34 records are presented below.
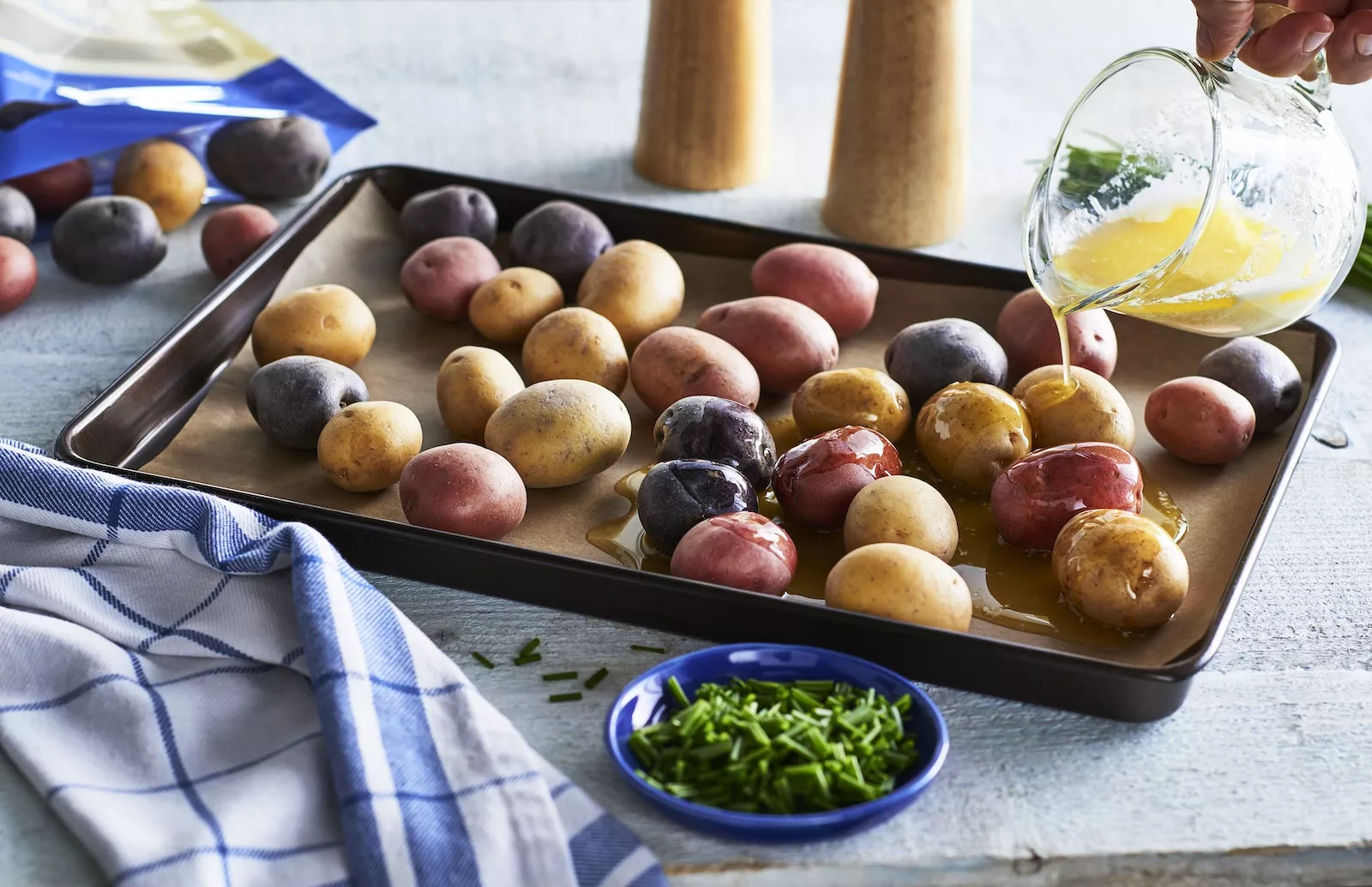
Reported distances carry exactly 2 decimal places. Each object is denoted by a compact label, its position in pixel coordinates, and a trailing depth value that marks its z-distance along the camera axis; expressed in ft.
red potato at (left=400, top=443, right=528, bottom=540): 3.03
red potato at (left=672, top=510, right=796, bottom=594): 2.83
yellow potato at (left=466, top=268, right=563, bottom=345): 3.92
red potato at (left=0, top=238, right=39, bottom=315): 4.09
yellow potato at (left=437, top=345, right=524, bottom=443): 3.49
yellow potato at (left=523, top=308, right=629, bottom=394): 3.65
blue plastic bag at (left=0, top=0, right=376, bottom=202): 4.42
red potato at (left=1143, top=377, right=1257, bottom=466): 3.39
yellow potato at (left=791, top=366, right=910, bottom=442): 3.44
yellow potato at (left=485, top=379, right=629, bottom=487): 3.26
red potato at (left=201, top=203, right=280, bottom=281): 4.27
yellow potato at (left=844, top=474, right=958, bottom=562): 2.95
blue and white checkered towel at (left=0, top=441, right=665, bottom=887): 2.27
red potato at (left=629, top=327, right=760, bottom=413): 3.52
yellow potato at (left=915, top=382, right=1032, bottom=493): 3.29
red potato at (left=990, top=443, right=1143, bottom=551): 3.06
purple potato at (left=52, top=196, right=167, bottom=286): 4.24
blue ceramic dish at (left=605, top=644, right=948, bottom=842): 2.29
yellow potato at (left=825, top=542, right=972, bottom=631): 2.69
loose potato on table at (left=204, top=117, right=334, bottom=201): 4.72
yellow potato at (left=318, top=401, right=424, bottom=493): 3.26
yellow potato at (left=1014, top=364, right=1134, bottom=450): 3.38
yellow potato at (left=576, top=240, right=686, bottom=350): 3.90
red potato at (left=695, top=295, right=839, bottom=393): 3.71
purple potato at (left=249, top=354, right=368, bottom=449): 3.41
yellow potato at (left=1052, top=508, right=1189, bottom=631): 2.80
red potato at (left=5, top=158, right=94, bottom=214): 4.56
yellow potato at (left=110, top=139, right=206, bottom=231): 4.55
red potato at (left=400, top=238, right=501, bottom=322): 4.02
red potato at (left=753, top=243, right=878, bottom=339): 3.94
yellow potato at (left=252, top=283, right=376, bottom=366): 3.71
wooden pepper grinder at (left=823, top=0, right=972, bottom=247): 4.33
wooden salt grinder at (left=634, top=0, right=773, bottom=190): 4.66
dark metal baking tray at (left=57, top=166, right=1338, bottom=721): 2.61
